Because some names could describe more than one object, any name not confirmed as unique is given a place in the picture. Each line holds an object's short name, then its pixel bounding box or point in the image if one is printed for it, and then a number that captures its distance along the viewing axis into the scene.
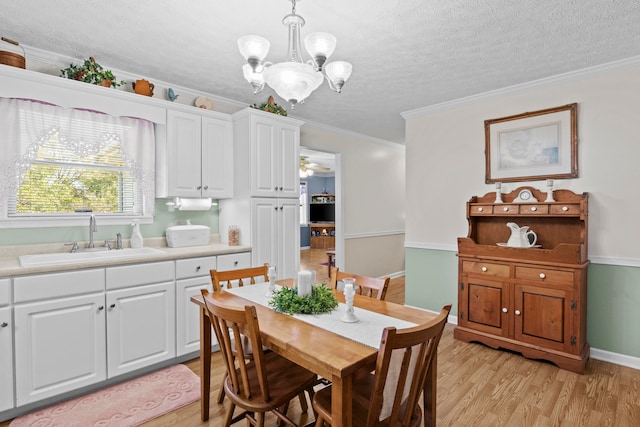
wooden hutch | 2.69
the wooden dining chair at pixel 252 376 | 1.41
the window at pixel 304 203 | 10.66
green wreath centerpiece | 1.71
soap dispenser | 2.95
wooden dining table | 1.20
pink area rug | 2.04
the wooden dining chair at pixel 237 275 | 2.18
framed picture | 3.01
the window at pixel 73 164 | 2.42
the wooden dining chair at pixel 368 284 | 2.03
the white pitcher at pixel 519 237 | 2.99
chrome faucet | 2.72
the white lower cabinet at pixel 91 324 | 2.07
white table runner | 1.42
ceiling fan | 8.02
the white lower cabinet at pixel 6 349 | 2.01
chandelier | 1.67
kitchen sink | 2.28
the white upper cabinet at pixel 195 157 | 3.02
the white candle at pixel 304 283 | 1.80
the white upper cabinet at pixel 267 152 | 3.28
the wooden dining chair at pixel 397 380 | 1.16
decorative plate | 3.32
